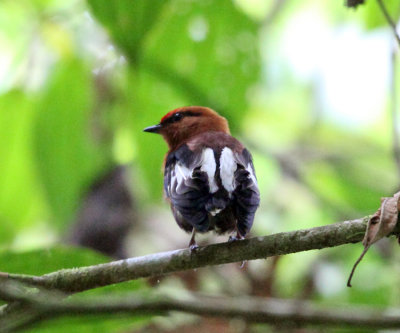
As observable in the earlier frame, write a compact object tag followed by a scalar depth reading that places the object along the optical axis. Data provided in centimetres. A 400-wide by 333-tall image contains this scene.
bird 563
